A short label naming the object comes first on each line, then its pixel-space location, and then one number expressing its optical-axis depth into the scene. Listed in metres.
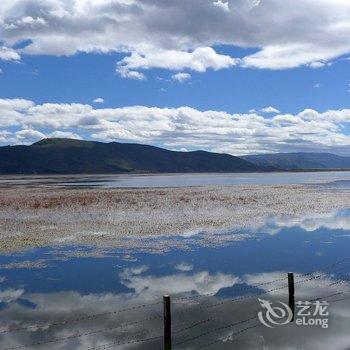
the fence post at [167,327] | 14.96
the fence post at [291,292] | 18.54
